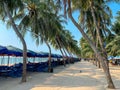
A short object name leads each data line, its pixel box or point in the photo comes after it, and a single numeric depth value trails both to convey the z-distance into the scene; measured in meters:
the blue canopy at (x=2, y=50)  5.81
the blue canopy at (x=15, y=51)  6.77
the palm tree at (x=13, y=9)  5.70
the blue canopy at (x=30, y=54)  8.58
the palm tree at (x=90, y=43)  4.91
